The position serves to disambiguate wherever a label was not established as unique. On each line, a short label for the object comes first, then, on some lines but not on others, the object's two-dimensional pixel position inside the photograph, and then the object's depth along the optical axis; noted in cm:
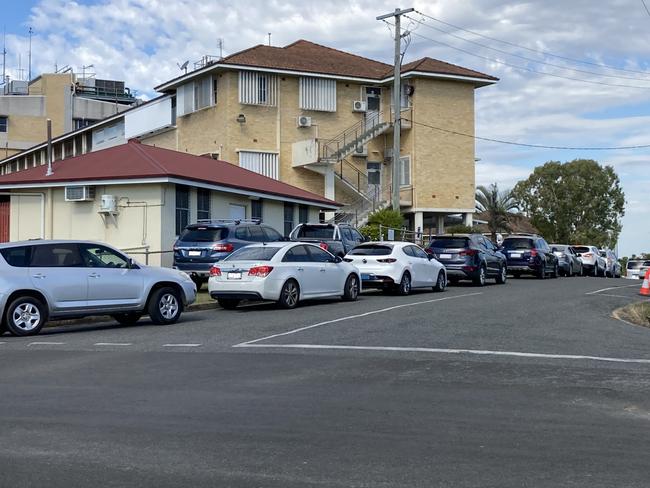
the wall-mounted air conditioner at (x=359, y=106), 4555
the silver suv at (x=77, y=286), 1501
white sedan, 1884
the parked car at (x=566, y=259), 4003
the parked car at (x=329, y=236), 2698
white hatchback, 2362
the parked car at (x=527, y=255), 3497
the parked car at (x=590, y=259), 4400
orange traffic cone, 2479
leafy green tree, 7044
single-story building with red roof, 2669
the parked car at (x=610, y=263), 4700
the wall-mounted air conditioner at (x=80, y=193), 2723
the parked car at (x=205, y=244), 2270
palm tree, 5781
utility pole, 3659
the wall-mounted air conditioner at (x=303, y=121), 4347
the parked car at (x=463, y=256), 2855
